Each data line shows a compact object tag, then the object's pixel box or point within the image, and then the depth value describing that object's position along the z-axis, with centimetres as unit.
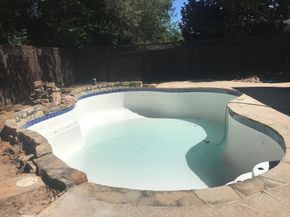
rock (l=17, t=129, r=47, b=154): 373
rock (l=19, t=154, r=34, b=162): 338
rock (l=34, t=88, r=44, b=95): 710
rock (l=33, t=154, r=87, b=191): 259
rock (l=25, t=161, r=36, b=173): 312
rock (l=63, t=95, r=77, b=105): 684
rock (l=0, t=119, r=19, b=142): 458
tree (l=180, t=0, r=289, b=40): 1029
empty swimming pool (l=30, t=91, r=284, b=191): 444
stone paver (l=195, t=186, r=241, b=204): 224
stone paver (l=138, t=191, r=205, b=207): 222
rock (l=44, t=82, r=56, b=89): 730
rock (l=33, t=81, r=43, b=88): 727
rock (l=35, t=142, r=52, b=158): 331
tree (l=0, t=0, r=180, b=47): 938
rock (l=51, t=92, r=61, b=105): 671
